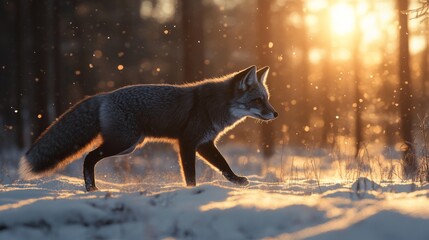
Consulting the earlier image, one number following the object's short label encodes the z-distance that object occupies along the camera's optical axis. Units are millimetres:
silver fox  7383
